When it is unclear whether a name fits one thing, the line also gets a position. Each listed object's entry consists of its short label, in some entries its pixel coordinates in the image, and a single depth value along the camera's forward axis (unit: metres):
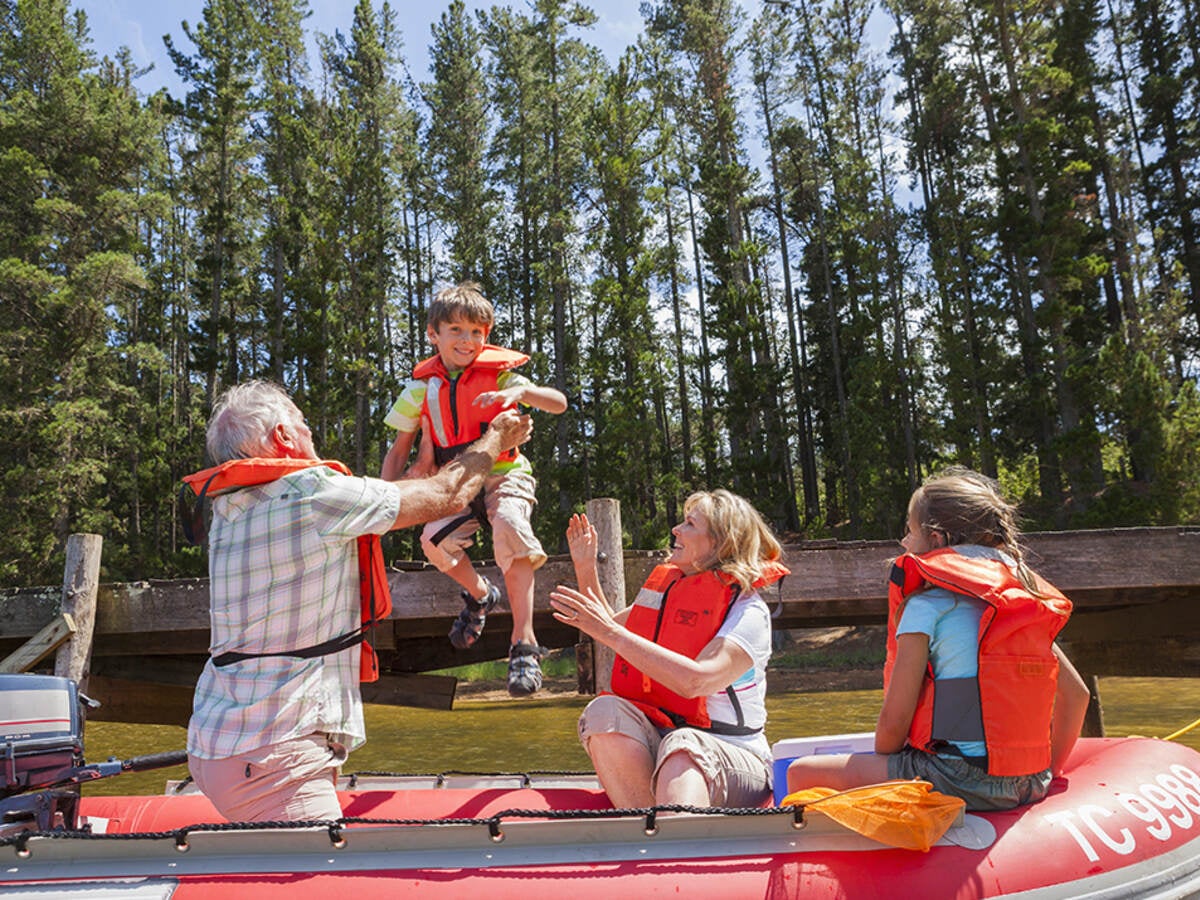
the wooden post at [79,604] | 6.93
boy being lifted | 3.63
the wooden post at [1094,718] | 7.07
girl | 2.45
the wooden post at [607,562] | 6.40
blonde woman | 2.60
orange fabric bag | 2.27
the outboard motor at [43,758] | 2.69
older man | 2.27
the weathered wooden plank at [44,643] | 6.83
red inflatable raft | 2.20
